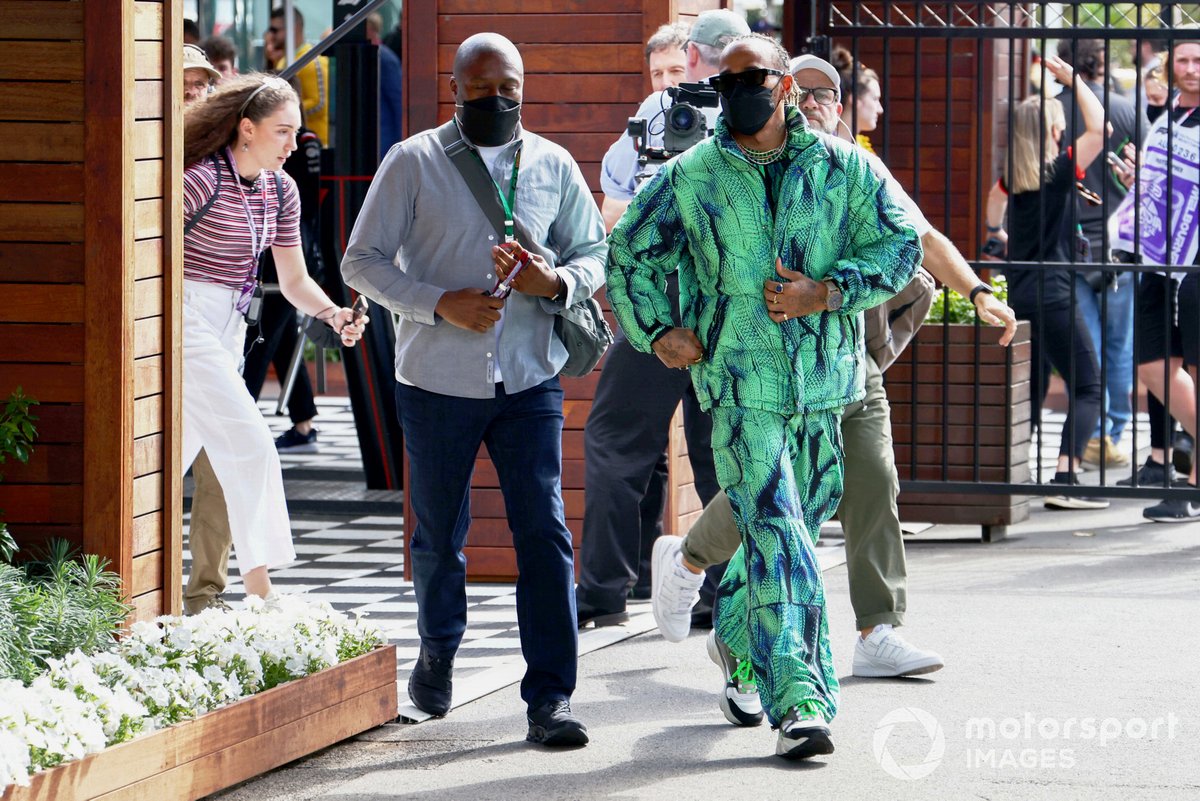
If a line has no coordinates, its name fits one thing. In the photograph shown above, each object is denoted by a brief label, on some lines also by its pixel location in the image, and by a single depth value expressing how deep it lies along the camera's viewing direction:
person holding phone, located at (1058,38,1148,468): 22.59
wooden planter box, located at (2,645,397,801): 8.51
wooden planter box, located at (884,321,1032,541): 17.70
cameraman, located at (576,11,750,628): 13.63
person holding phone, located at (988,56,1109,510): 19.91
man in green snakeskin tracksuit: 10.02
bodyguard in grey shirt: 10.52
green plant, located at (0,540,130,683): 9.18
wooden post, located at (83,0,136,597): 9.82
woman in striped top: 12.78
